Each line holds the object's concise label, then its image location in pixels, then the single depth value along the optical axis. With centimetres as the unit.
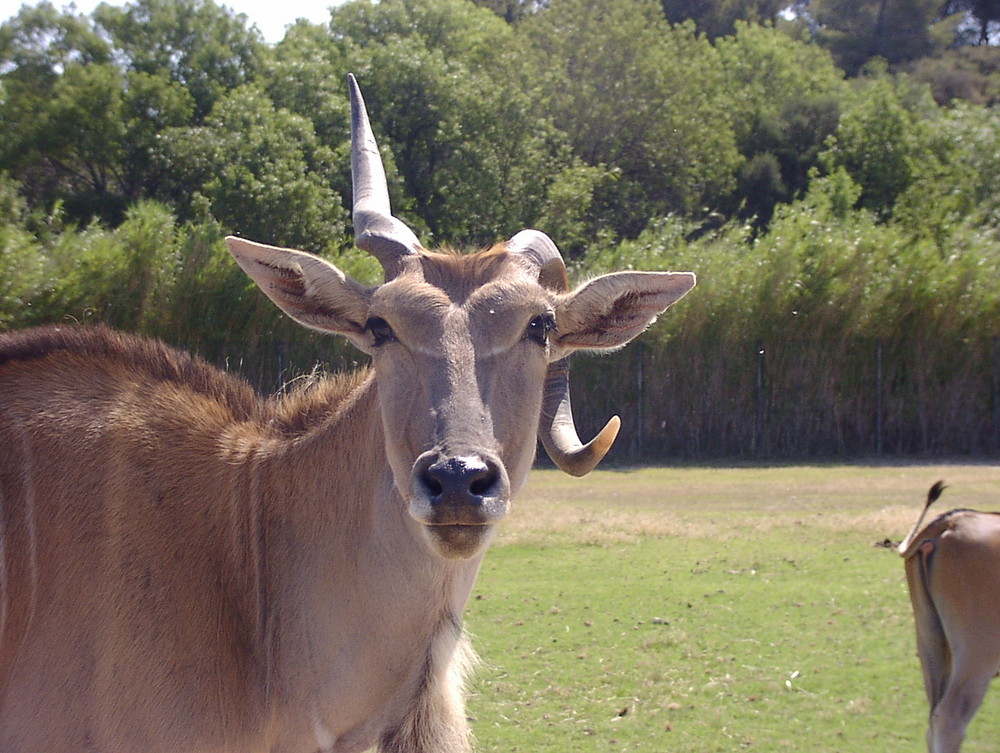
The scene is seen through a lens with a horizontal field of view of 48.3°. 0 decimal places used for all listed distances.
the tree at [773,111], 4031
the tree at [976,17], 6519
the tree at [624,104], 3416
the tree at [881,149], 3759
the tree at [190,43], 3625
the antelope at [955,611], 612
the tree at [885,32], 6025
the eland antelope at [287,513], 357
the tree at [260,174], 2331
